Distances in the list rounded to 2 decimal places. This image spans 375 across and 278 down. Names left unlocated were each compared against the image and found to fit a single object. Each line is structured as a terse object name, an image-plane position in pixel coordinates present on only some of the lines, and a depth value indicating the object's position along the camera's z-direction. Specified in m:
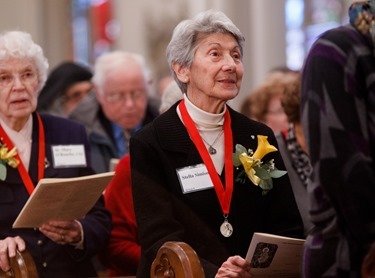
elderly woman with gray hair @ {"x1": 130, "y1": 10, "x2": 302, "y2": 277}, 6.23
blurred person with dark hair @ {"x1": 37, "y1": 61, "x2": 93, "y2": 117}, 12.50
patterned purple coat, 4.86
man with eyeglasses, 10.55
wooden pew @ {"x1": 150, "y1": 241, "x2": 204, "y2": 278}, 5.67
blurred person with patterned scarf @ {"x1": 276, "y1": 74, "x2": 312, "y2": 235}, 8.23
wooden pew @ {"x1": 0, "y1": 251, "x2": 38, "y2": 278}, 6.77
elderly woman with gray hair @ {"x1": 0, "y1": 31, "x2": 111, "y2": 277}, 7.53
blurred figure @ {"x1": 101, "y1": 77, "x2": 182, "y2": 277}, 8.24
